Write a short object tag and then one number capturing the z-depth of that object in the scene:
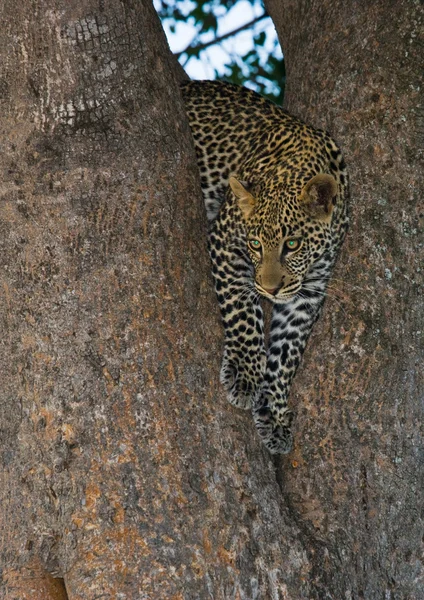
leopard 9.34
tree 7.39
